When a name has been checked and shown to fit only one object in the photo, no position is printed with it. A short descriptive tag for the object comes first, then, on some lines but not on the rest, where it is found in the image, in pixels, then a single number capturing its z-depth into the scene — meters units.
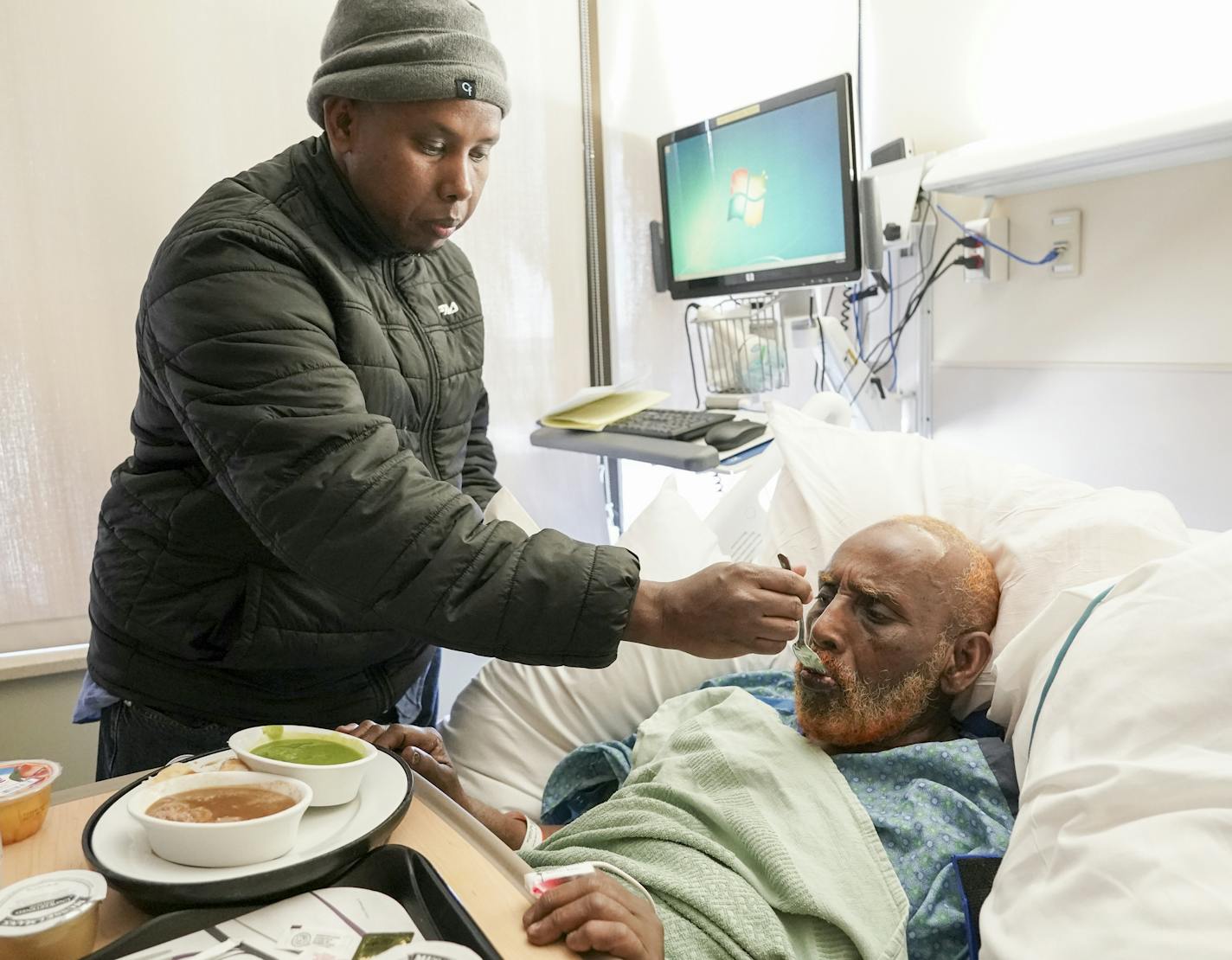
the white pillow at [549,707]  1.62
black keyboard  2.14
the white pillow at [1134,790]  0.80
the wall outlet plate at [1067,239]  2.11
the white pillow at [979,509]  1.42
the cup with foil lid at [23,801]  0.92
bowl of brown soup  0.80
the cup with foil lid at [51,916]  0.71
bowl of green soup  0.89
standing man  1.05
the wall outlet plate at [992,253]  2.25
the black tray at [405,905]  0.74
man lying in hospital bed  1.04
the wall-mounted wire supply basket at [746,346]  2.45
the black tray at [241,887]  0.78
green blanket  1.04
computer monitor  2.22
